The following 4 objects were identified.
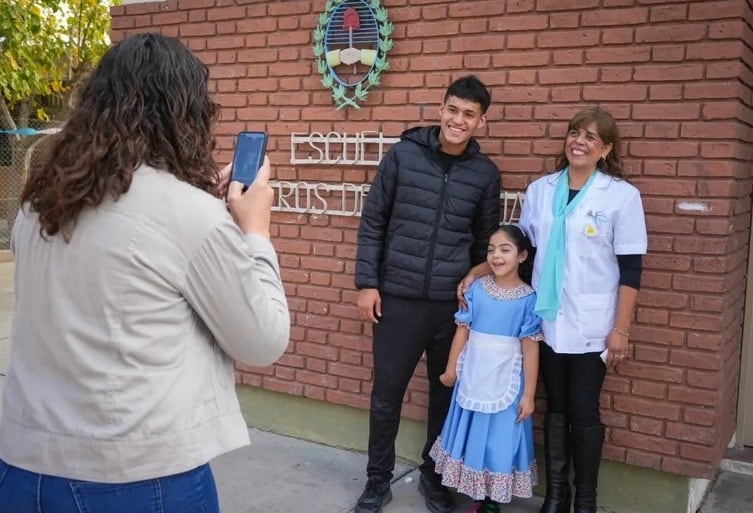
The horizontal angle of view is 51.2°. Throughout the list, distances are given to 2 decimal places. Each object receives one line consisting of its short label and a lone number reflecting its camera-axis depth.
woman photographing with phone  1.44
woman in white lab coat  3.12
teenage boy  3.40
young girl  3.28
